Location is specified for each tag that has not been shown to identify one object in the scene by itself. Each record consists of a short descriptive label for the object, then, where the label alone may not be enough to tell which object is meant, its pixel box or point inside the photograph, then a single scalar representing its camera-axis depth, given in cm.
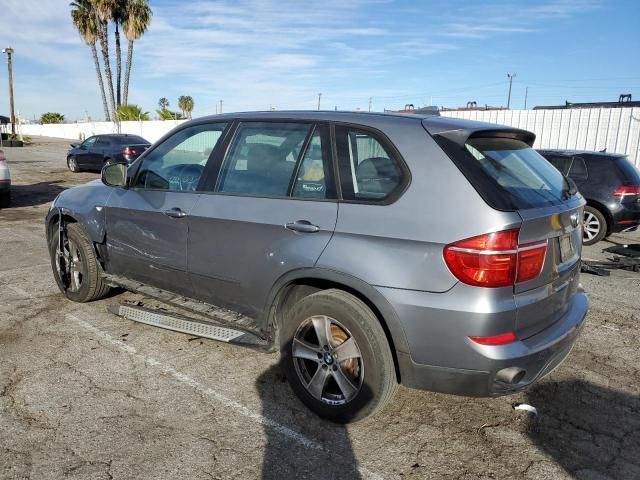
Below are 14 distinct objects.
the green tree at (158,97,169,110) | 6384
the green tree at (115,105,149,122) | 3784
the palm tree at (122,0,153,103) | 3606
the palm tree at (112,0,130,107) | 3572
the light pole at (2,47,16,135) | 4266
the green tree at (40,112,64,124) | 7631
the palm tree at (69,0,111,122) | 3822
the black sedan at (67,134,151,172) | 1856
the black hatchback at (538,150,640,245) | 818
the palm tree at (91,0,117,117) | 3497
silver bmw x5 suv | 251
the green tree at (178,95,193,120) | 5631
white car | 1026
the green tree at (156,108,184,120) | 4336
